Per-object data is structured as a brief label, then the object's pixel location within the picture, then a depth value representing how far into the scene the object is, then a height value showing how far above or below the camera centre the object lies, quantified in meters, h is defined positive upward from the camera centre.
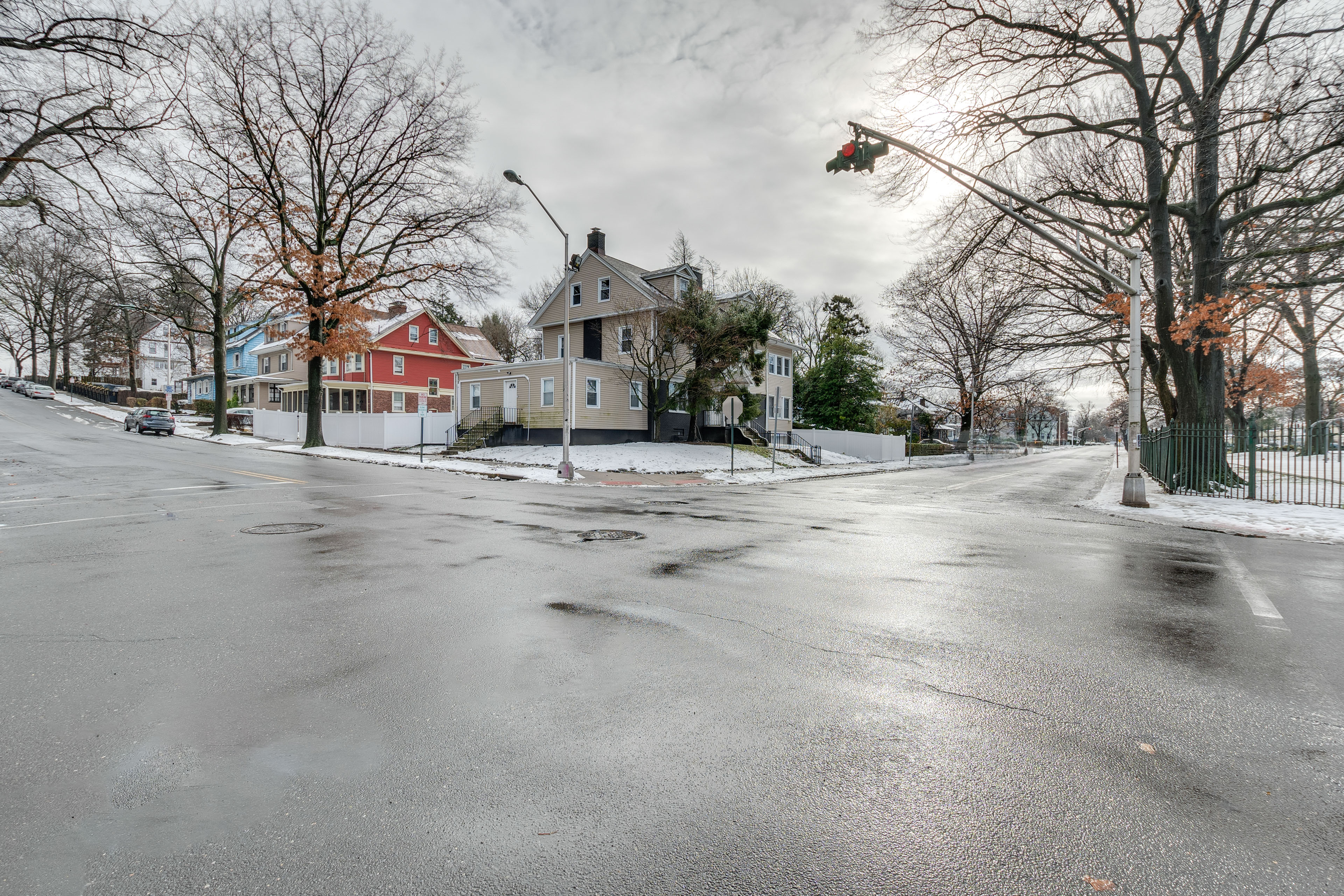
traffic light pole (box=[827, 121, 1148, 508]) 11.09 +3.99
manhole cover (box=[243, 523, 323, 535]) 9.21 -1.57
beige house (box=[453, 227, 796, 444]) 31.14 +3.02
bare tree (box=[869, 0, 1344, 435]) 13.87 +8.01
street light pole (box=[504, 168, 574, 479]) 20.25 +0.77
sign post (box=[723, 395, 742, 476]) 22.98 +0.86
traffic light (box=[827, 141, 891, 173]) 11.23 +5.10
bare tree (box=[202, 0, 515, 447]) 30.28 +11.21
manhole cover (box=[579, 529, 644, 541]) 9.23 -1.62
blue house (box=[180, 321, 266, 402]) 67.25 +7.35
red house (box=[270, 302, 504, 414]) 47.00 +4.71
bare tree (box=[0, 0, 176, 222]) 9.98 +5.62
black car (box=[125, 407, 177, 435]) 36.06 +0.27
